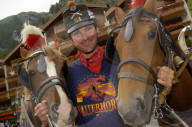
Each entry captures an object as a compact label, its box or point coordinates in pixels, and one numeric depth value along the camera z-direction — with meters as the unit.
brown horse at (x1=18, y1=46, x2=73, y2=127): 1.98
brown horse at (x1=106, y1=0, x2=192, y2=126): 1.42
